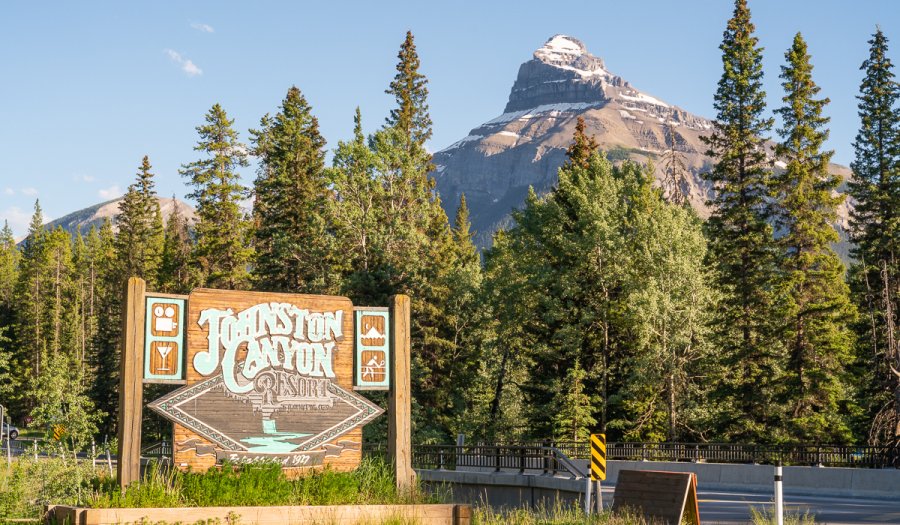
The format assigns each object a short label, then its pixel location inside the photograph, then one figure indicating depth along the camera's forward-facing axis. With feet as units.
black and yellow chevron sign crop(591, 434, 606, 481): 70.33
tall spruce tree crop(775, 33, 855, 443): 141.69
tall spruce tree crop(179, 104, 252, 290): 218.18
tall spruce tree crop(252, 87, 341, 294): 174.70
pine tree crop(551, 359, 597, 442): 152.56
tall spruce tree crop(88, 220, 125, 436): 251.60
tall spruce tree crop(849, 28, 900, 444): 158.54
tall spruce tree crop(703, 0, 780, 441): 149.07
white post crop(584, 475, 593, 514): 66.85
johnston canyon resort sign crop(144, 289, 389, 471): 53.42
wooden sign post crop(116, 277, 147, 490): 50.93
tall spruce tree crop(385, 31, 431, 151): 221.87
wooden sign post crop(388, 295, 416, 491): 58.44
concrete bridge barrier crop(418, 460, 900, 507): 88.67
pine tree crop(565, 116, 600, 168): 177.58
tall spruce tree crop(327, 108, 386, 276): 169.89
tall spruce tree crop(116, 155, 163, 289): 296.10
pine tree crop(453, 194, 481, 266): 274.16
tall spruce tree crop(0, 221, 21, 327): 365.12
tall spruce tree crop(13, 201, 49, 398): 329.11
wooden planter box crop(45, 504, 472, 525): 46.50
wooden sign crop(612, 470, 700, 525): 51.42
